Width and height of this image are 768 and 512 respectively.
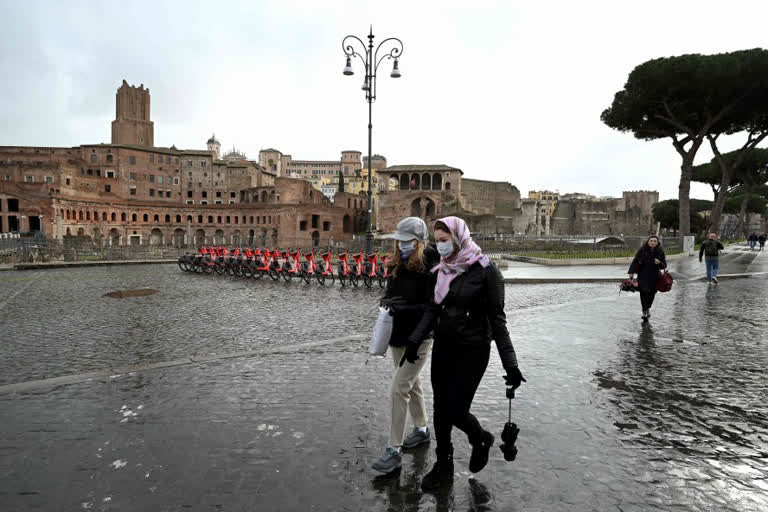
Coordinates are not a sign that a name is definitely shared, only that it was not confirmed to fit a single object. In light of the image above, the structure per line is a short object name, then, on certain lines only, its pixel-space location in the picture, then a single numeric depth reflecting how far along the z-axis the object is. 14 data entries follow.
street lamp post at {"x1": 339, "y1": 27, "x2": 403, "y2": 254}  17.66
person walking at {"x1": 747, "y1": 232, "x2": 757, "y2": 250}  32.94
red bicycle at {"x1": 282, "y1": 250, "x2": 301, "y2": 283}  15.98
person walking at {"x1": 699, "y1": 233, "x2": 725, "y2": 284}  13.39
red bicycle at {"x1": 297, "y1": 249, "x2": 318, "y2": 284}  15.32
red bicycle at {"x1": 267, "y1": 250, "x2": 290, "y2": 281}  16.19
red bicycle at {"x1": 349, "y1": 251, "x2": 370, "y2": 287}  14.24
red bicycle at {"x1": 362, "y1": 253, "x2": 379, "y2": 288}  14.04
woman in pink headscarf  2.94
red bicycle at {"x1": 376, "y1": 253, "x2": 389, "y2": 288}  14.00
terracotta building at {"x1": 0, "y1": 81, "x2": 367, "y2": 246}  55.78
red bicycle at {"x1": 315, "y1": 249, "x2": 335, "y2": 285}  15.19
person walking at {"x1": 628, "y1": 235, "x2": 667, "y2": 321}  8.19
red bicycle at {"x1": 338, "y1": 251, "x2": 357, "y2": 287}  14.43
